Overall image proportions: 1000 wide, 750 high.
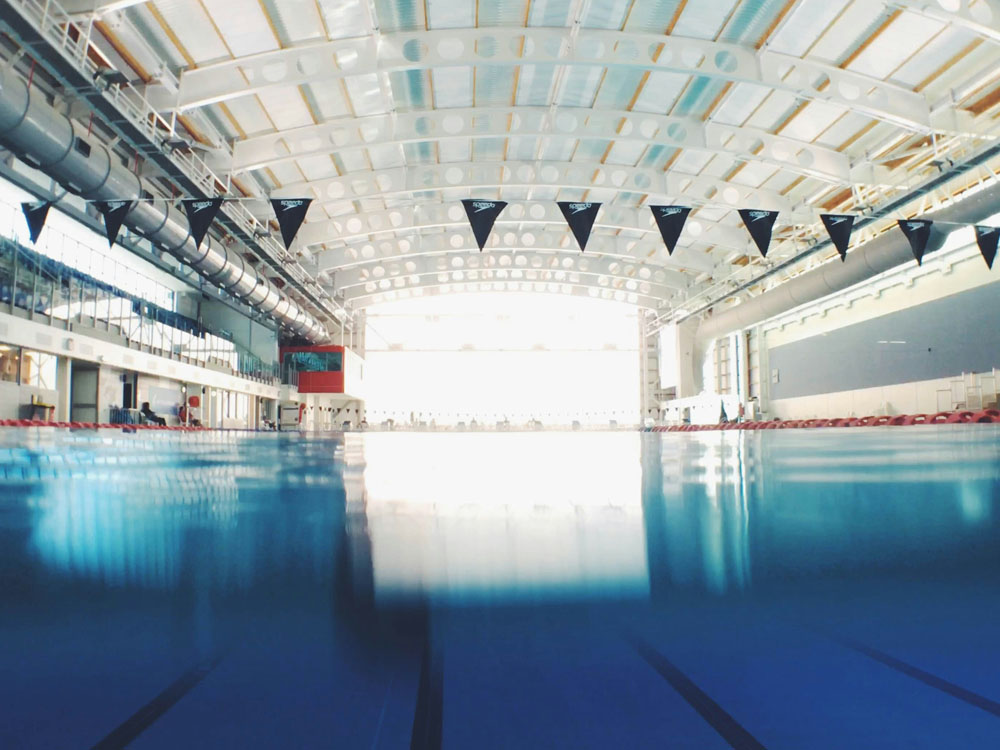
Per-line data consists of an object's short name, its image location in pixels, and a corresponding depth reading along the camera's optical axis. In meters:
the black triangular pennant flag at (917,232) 14.48
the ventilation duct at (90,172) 9.27
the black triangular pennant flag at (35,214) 13.63
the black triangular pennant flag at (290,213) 13.84
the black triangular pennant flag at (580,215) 13.24
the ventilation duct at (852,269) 13.67
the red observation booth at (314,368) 32.97
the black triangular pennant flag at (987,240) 14.44
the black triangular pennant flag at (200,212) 13.42
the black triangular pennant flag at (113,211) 12.77
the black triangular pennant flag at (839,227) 15.17
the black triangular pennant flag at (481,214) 14.07
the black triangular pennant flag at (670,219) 14.03
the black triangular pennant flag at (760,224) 14.95
